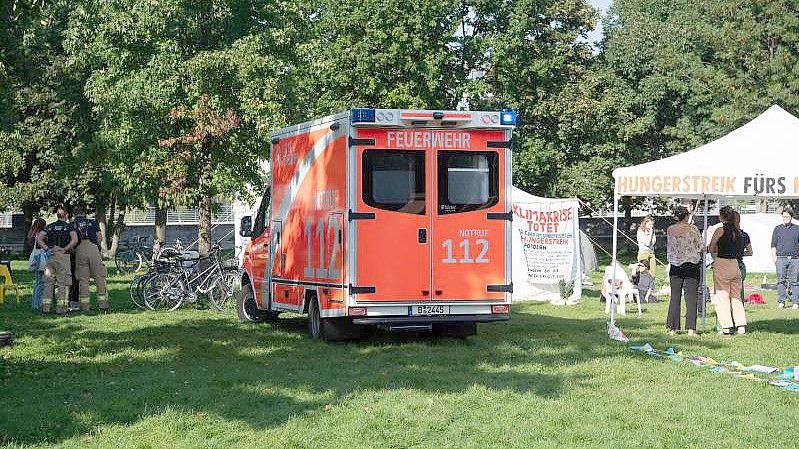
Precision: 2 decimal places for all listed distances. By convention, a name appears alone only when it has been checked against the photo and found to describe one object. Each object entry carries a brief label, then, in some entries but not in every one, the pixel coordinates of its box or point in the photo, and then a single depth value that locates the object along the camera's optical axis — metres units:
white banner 24.91
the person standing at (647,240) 24.03
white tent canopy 15.20
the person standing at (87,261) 21.25
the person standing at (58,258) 20.62
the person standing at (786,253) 23.34
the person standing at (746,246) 16.69
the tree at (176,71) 28.38
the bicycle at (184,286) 21.70
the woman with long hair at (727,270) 16.42
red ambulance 14.49
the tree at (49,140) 40.38
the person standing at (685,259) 16.47
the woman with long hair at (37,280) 22.05
